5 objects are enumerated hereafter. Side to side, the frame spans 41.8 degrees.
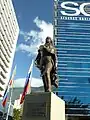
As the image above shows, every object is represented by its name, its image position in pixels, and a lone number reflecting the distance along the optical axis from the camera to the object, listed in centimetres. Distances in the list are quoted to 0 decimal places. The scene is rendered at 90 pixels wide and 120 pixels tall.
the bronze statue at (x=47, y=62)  475
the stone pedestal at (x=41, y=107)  430
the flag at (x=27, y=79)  1370
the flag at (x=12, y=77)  1652
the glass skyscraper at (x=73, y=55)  5416
